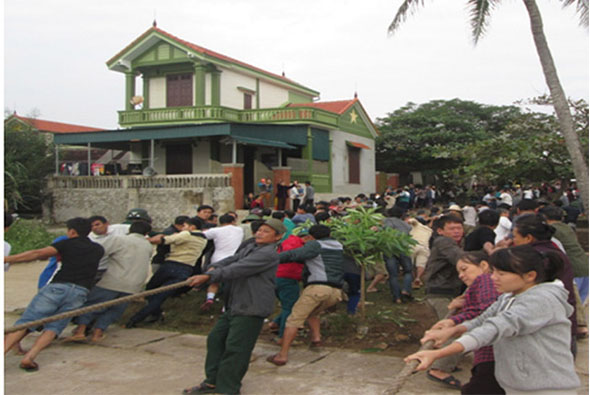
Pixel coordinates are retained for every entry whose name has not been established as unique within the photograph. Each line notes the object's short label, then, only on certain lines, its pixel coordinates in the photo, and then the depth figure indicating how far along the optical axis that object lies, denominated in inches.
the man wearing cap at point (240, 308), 171.6
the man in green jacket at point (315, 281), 210.1
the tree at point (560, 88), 387.9
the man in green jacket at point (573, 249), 224.1
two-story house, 870.4
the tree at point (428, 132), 1216.2
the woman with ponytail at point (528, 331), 103.5
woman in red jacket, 237.1
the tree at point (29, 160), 725.3
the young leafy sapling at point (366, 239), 248.4
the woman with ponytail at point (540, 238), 159.6
